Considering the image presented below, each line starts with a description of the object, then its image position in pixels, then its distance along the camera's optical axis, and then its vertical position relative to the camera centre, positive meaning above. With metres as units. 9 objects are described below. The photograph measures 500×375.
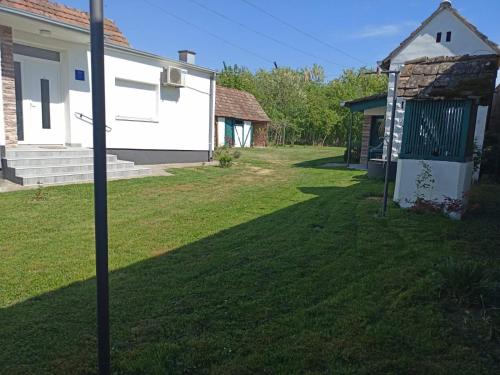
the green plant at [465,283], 3.42 -1.23
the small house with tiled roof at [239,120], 29.20 +1.16
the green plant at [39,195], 7.39 -1.37
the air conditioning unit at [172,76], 13.36 +1.89
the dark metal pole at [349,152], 17.08 -0.60
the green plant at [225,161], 14.29 -1.02
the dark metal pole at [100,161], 1.87 -0.16
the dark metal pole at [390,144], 6.74 -0.05
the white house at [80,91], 9.40 +1.12
